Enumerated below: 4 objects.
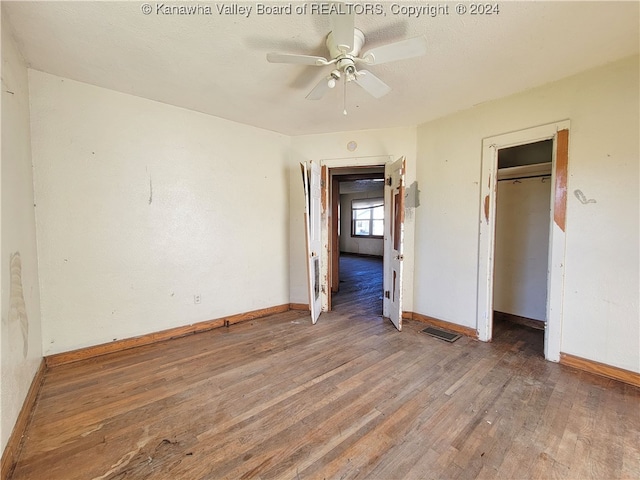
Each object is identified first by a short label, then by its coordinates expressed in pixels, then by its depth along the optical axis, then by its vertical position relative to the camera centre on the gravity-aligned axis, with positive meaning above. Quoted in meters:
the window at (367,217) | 9.75 +0.31
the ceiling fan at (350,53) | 1.57 +1.10
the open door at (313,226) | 3.40 +0.00
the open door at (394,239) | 3.22 -0.17
